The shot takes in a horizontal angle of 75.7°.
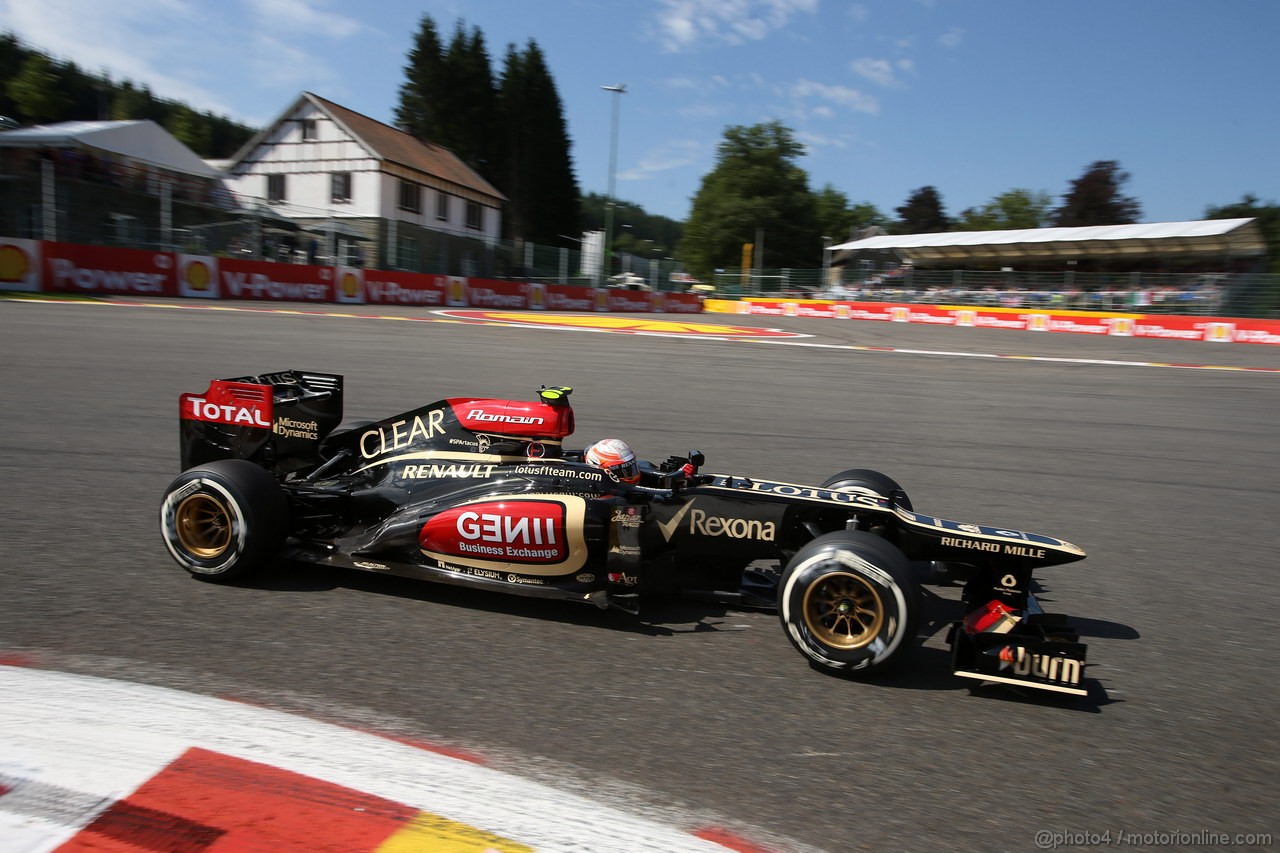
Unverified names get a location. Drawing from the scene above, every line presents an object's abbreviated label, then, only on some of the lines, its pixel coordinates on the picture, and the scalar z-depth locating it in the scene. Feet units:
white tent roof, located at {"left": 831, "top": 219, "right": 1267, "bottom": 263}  117.08
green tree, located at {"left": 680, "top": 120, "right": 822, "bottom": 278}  231.30
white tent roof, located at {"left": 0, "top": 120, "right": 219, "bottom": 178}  98.48
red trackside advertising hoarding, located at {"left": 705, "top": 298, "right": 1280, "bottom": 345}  87.20
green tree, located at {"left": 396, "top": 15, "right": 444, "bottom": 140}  204.74
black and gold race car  10.28
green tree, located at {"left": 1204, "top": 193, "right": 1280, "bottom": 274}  178.08
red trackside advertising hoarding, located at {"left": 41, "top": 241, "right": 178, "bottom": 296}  65.79
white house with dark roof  128.77
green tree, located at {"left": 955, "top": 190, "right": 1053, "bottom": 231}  276.41
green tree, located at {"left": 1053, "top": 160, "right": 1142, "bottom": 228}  220.64
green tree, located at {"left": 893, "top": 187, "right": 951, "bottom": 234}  276.62
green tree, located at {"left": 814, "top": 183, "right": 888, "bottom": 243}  310.24
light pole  154.10
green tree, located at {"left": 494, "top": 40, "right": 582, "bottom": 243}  213.05
